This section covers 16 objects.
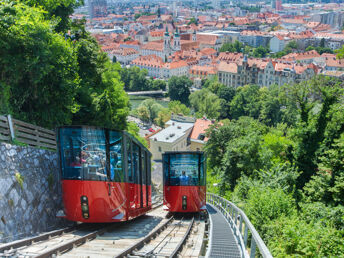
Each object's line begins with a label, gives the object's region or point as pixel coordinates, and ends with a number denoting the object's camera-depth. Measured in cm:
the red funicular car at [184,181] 1359
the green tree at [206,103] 7469
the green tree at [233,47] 13975
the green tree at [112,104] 1800
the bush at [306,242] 732
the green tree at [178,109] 7366
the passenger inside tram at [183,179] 1373
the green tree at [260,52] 13100
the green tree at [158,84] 10200
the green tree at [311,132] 1906
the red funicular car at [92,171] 909
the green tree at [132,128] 2803
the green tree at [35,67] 1180
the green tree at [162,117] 6900
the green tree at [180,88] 9025
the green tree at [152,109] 7331
